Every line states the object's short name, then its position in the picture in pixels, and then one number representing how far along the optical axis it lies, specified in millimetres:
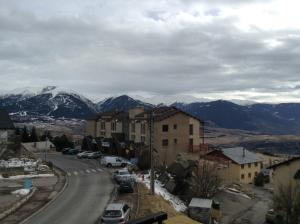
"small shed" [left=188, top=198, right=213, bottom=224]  27762
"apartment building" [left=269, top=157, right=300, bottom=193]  31854
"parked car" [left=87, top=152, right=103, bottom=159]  47998
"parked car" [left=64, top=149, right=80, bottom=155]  52639
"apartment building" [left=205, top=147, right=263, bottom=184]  46542
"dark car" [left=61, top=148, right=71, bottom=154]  52920
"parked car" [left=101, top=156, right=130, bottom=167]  41409
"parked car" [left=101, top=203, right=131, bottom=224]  19612
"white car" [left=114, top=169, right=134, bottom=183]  29505
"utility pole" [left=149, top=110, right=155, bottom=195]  26257
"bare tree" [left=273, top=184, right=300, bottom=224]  25525
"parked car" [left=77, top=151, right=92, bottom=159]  48311
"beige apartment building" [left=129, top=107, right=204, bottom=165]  49247
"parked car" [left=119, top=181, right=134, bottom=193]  28109
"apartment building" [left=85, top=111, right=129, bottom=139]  55385
